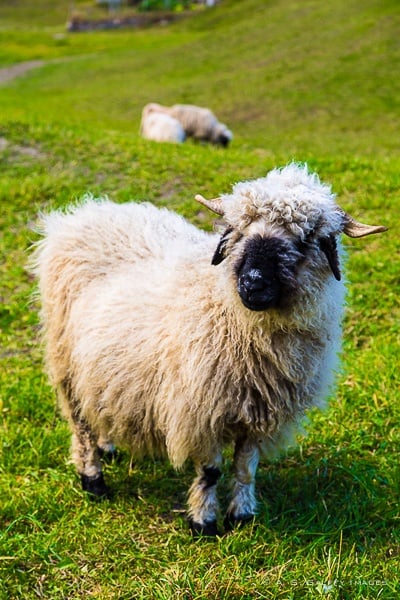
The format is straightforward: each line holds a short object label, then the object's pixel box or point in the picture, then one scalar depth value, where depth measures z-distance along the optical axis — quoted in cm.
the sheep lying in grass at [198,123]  1581
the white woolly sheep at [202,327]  296
